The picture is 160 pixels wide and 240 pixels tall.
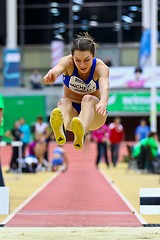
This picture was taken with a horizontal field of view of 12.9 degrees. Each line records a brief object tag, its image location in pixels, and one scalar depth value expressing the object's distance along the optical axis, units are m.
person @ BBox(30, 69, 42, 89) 38.28
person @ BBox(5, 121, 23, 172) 22.66
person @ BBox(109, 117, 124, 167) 26.39
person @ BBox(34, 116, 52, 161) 25.31
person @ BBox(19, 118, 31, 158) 25.20
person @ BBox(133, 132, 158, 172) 21.55
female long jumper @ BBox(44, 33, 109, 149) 8.73
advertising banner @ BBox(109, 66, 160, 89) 34.34
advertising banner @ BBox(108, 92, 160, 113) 34.50
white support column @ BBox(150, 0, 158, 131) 26.47
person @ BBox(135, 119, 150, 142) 28.34
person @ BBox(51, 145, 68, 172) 24.98
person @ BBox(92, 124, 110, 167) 25.09
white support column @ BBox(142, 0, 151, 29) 40.84
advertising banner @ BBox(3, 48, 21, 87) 37.00
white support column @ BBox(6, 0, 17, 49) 41.69
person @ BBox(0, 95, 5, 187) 12.15
